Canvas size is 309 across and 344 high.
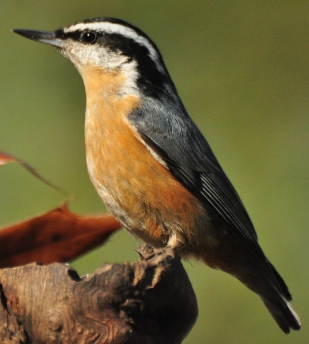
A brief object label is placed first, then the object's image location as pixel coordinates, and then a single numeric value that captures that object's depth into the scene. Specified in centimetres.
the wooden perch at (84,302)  506
